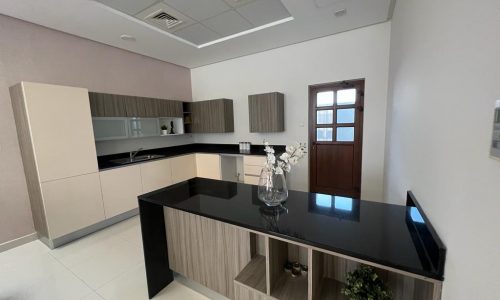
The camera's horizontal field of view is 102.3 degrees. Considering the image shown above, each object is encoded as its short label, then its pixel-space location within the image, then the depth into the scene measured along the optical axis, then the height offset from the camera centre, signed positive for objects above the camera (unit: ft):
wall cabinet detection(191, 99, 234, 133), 14.08 +0.81
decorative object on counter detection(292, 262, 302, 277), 4.07 -2.96
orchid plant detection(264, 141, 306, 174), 4.28 -0.71
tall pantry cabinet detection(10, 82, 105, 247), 7.70 -0.94
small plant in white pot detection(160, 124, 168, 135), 14.16 +0.00
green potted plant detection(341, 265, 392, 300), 3.01 -2.53
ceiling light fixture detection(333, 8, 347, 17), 8.61 +4.76
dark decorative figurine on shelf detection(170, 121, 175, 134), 14.94 +0.10
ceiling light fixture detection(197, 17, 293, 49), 9.45 +4.85
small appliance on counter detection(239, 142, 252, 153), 14.03 -1.39
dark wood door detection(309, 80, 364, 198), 11.03 -0.84
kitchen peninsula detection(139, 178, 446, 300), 2.86 -1.87
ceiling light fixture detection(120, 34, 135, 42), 10.08 +4.74
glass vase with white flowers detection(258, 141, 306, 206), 4.33 -1.15
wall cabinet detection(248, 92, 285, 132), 12.12 +0.82
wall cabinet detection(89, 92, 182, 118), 10.03 +1.38
